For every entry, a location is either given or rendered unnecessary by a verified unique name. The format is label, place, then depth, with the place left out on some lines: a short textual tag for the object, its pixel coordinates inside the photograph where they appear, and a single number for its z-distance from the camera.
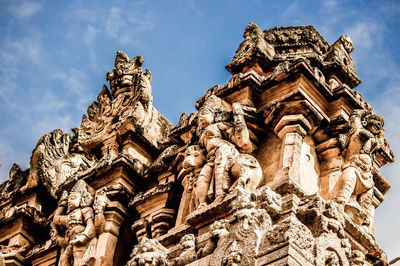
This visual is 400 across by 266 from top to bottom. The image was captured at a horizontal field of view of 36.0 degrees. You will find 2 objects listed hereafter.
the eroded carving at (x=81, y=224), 9.79
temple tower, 6.82
